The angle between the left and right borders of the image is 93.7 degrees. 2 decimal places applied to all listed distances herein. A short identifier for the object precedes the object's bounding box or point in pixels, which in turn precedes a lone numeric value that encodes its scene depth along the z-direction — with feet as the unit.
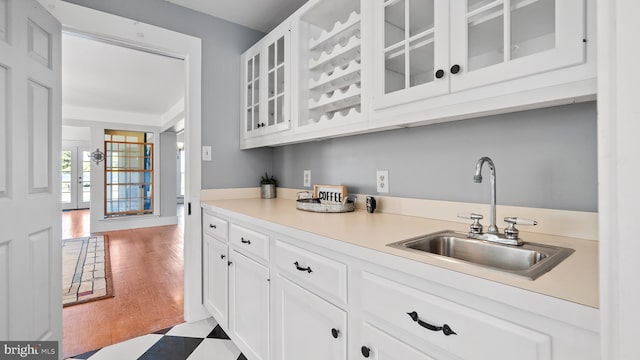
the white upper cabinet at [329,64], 5.01
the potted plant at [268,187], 8.20
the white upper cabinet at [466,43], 2.78
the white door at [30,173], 4.49
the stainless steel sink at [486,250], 2.96
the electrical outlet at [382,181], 5.49
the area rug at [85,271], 8.84
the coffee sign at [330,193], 5.97
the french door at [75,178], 28.96
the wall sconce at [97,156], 19.60
